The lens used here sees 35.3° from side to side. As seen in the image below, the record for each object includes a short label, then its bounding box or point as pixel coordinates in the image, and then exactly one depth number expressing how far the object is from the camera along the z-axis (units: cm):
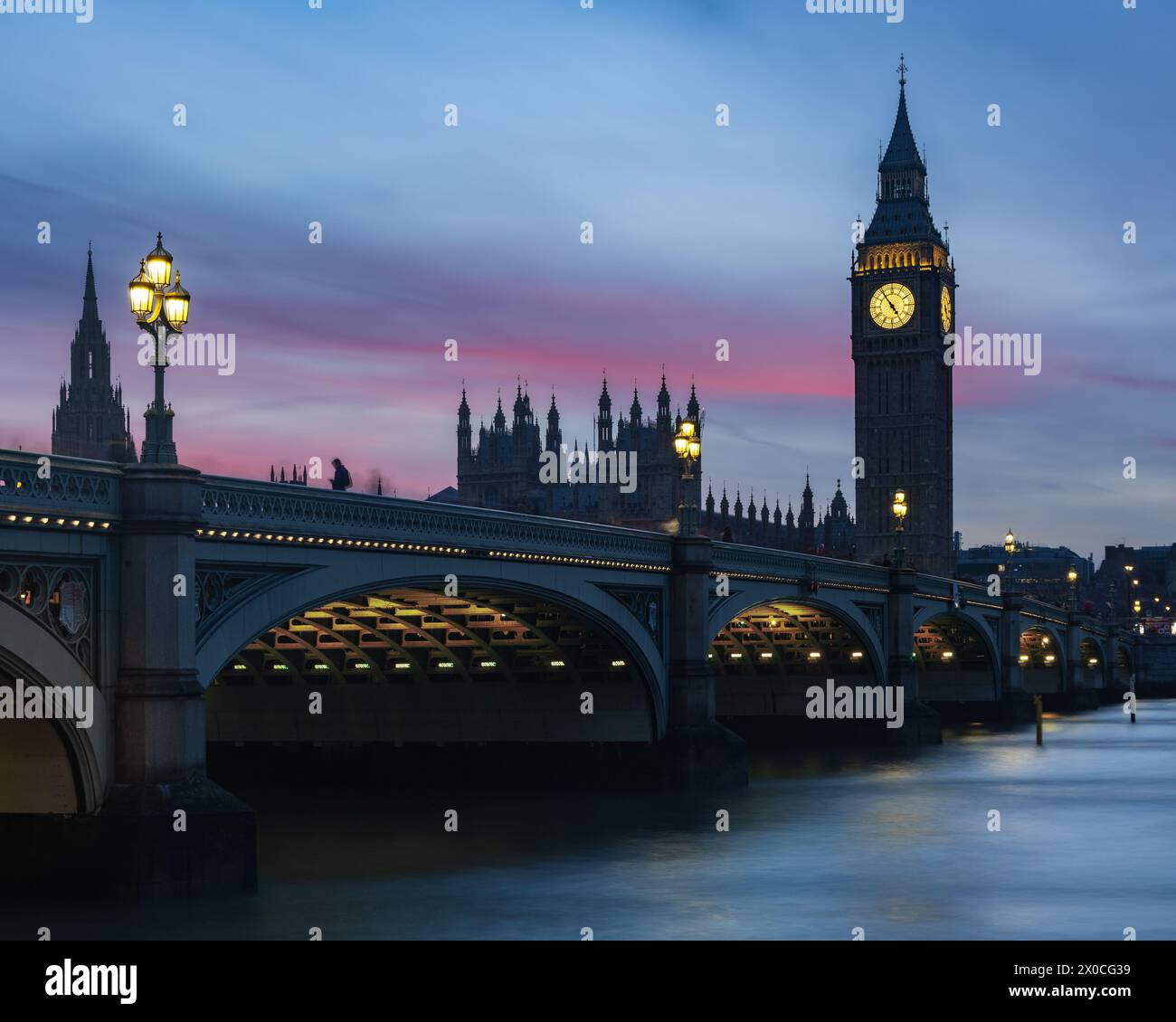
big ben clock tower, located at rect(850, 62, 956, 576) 17275
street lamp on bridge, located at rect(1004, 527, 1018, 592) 9462
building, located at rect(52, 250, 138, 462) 16250
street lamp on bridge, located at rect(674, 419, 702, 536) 4844
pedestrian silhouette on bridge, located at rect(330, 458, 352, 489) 3662
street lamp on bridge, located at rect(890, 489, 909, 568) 7488
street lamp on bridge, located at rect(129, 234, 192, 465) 2678
